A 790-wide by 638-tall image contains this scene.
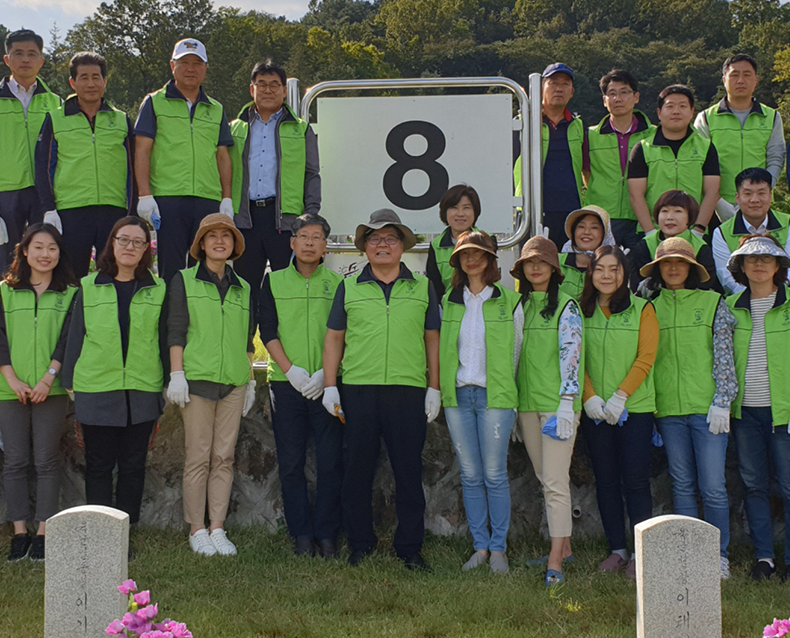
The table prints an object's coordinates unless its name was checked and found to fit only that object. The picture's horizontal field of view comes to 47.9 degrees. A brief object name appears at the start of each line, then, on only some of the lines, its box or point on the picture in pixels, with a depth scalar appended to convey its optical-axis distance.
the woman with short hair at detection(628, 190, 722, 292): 5.91
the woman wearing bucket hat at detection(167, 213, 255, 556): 5.50
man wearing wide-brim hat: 5.40
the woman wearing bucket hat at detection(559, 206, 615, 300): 5.90
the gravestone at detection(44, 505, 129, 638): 3.72
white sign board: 6.84
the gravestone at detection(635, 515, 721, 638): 3.72
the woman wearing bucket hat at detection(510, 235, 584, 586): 5.29
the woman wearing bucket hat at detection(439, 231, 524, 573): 5.38
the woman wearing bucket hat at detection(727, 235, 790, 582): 5.35
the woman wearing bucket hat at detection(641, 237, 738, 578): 5.43
